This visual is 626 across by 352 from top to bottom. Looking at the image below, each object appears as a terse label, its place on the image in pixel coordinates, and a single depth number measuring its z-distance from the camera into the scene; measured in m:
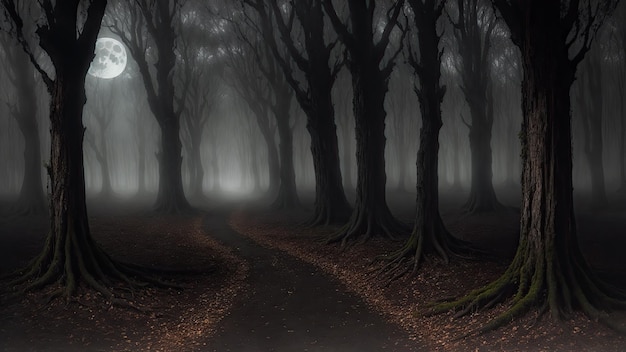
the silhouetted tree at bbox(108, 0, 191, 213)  23.72
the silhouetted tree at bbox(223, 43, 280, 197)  31.47
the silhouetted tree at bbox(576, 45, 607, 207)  22.67
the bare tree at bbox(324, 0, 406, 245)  15.13
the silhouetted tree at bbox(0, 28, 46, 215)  22.61
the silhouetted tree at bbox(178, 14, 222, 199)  31.91
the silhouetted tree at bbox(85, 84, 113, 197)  38.62
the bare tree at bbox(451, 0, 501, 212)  21.22
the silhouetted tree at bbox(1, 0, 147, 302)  9.73
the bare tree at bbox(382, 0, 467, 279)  11.62
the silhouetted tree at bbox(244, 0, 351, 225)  18.66
